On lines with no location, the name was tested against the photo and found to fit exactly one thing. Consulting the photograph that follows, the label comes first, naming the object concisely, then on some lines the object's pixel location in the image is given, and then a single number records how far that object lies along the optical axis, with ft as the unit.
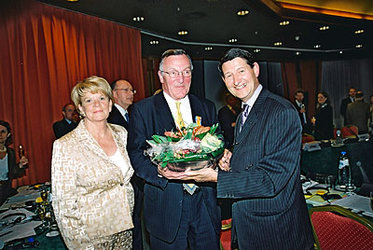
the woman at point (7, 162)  10.65
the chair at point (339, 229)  5.00
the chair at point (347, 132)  17.71
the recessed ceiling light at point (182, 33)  25.76
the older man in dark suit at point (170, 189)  6.35
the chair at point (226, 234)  7.55
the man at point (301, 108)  24.86
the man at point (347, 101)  31.76
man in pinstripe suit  5.05
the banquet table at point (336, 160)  10.30
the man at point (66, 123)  16.25
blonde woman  6.04
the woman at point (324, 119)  22.30
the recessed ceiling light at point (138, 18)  20.54
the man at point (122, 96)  12.07
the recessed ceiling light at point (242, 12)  20.46
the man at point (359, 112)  26.40
